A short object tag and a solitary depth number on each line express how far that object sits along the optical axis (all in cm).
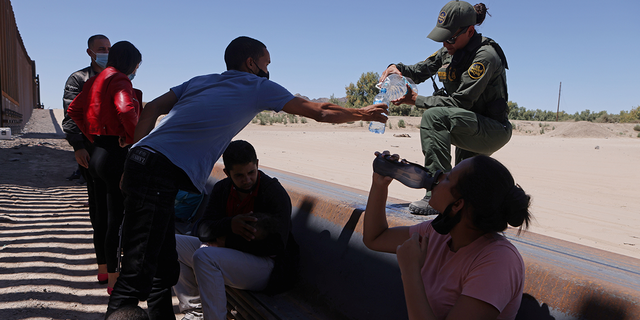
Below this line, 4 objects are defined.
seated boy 269
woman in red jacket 308
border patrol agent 321
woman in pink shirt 151
